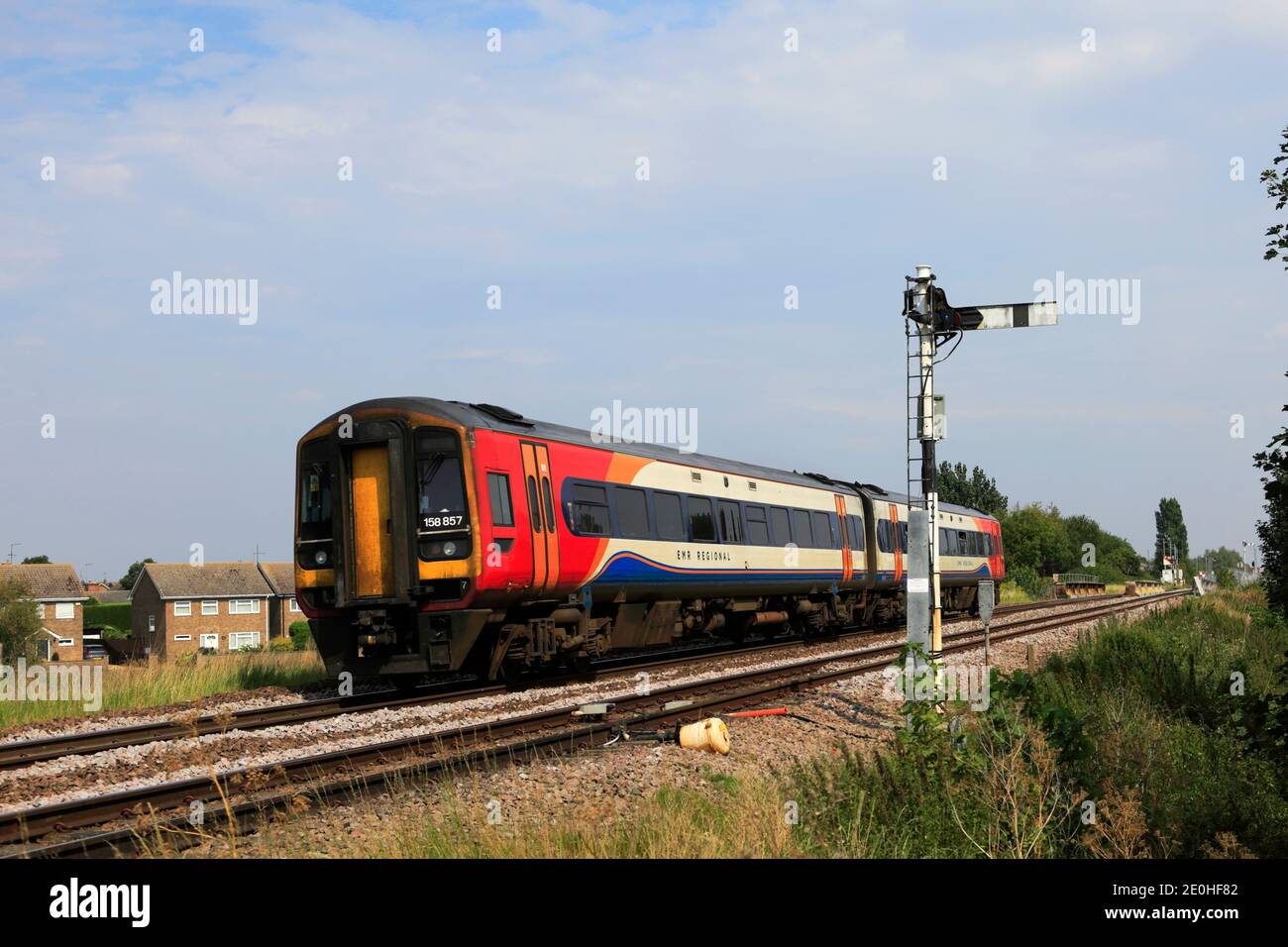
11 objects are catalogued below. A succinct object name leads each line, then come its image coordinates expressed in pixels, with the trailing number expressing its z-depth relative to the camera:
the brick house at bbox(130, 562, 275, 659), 75.38
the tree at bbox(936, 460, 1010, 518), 89.75
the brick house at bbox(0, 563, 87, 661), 72.50
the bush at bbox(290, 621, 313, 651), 73.28
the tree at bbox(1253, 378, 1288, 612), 8.42
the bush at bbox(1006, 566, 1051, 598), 60.94
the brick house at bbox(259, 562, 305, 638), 80.56
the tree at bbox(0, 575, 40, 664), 52.75
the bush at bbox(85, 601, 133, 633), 88.19
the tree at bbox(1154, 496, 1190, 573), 150.88
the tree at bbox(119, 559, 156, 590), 140.24
